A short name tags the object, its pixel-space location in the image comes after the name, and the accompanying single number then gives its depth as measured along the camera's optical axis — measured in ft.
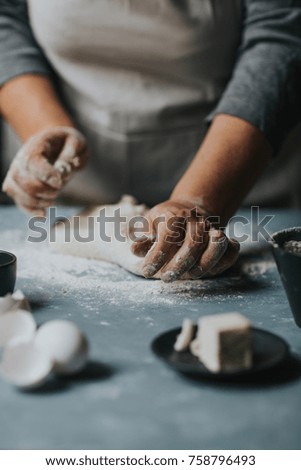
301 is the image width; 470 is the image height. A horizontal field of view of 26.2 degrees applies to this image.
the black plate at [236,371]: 2.31
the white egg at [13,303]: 2.81
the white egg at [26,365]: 2.31
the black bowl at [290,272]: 2.69
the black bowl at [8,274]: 3.05
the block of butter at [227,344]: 2.29
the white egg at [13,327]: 2.59
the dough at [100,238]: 3.84
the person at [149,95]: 4.18
